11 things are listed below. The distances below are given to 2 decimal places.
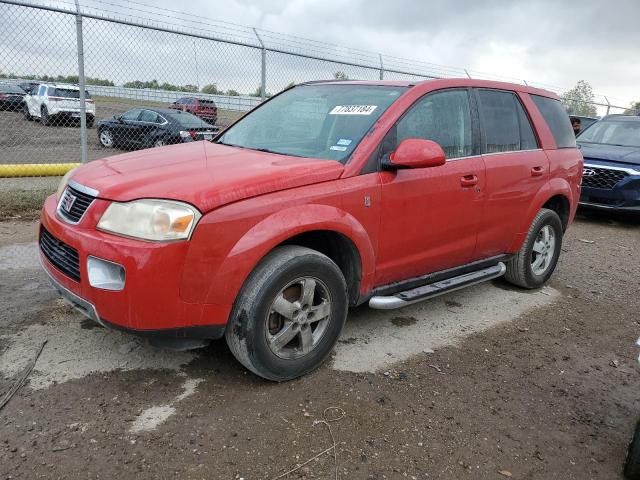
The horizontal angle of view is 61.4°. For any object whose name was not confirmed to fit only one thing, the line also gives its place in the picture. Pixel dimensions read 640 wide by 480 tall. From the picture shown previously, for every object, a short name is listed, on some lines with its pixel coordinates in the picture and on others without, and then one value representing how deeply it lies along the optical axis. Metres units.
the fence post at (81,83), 6.60
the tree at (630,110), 19.17
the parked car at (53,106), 11.00
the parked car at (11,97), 9.16
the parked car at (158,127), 12.28
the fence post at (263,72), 8.20
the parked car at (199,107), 11.77
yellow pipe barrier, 8.80
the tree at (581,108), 19.95
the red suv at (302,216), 2.66
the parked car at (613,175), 8.08
